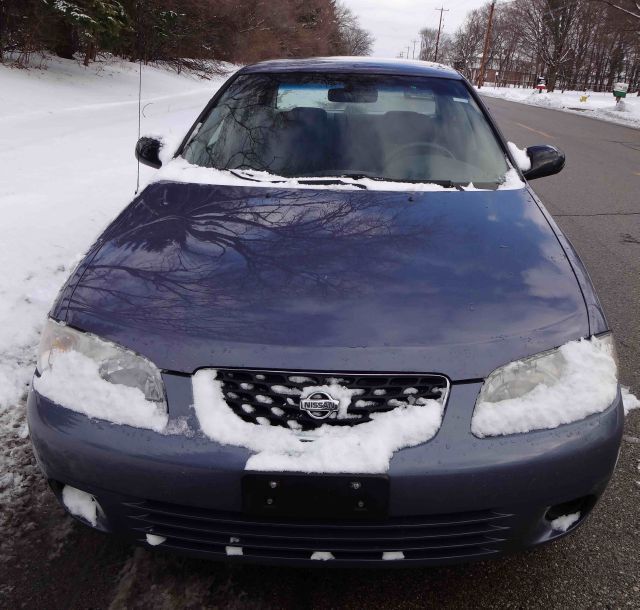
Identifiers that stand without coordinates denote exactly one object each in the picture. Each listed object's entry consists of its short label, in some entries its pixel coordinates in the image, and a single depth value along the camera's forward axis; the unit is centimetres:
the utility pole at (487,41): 5228
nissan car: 145
